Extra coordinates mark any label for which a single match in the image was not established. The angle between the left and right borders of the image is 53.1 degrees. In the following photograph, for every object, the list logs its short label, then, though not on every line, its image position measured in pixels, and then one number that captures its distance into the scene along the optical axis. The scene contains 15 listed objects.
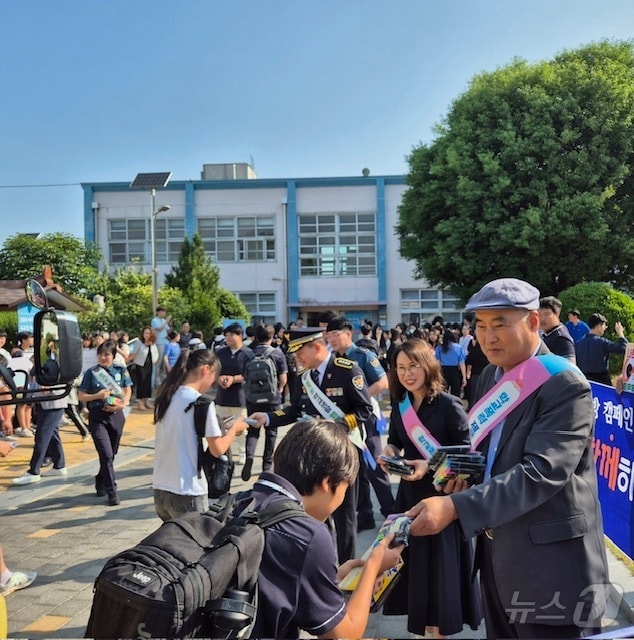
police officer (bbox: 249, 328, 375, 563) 4.91
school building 35.75
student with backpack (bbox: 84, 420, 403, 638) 1.53
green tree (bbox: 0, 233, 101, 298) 28.86
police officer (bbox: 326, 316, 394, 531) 5.62
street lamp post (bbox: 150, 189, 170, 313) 20.62
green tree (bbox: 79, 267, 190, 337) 19.75
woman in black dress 3.49
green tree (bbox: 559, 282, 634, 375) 13.73
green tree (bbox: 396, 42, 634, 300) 19.14
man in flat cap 2.11
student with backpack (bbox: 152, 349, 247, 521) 4.16
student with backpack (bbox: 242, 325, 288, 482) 7.44
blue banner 4.50
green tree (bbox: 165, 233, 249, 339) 27.93
